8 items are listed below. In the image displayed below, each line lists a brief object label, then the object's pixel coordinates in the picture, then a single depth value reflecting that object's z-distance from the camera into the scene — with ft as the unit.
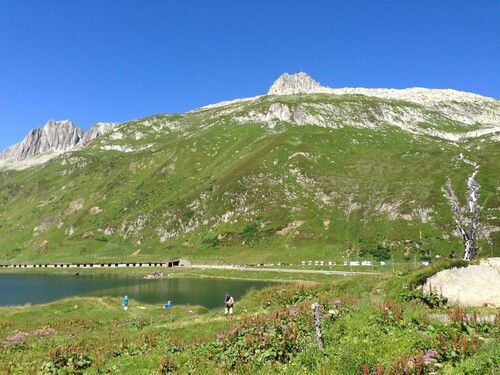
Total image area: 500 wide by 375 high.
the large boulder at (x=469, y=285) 77.00
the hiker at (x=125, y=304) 177.75
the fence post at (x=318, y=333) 53.01
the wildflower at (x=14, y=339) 94.03
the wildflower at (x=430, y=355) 44.67
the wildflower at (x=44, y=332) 116.24
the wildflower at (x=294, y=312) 75.45
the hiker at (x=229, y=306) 120.92
